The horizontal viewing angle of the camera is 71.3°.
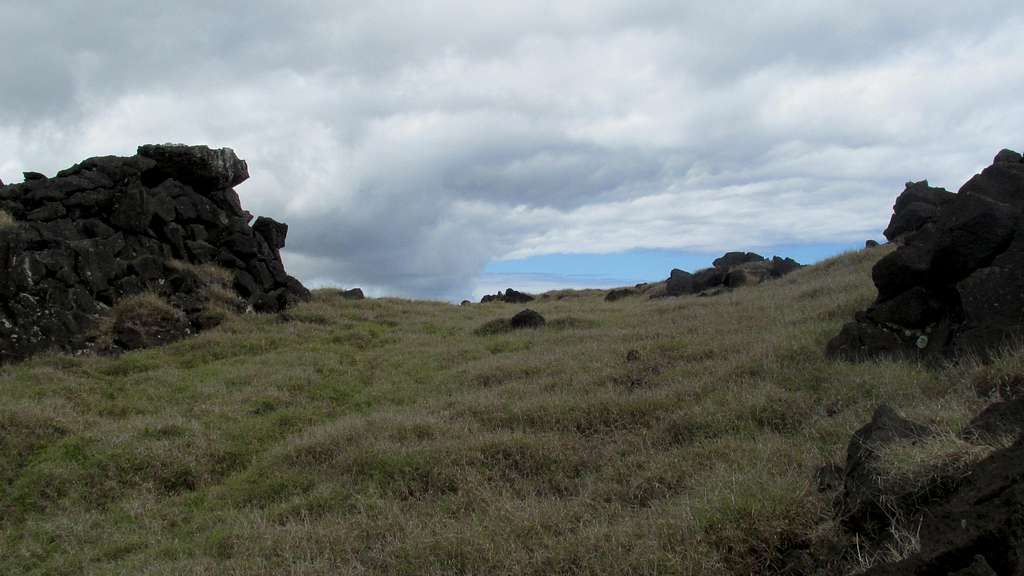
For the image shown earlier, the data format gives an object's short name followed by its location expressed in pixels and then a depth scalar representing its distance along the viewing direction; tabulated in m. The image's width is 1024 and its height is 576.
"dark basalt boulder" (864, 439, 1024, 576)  3.96
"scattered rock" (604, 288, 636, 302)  41.88
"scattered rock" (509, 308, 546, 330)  22.31
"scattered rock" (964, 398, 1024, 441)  5.41
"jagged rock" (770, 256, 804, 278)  36.19
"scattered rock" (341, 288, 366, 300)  31.41
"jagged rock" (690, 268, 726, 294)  37.22
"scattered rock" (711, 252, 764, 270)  45.58
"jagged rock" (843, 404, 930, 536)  5.27
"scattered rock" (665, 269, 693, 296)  37.97
